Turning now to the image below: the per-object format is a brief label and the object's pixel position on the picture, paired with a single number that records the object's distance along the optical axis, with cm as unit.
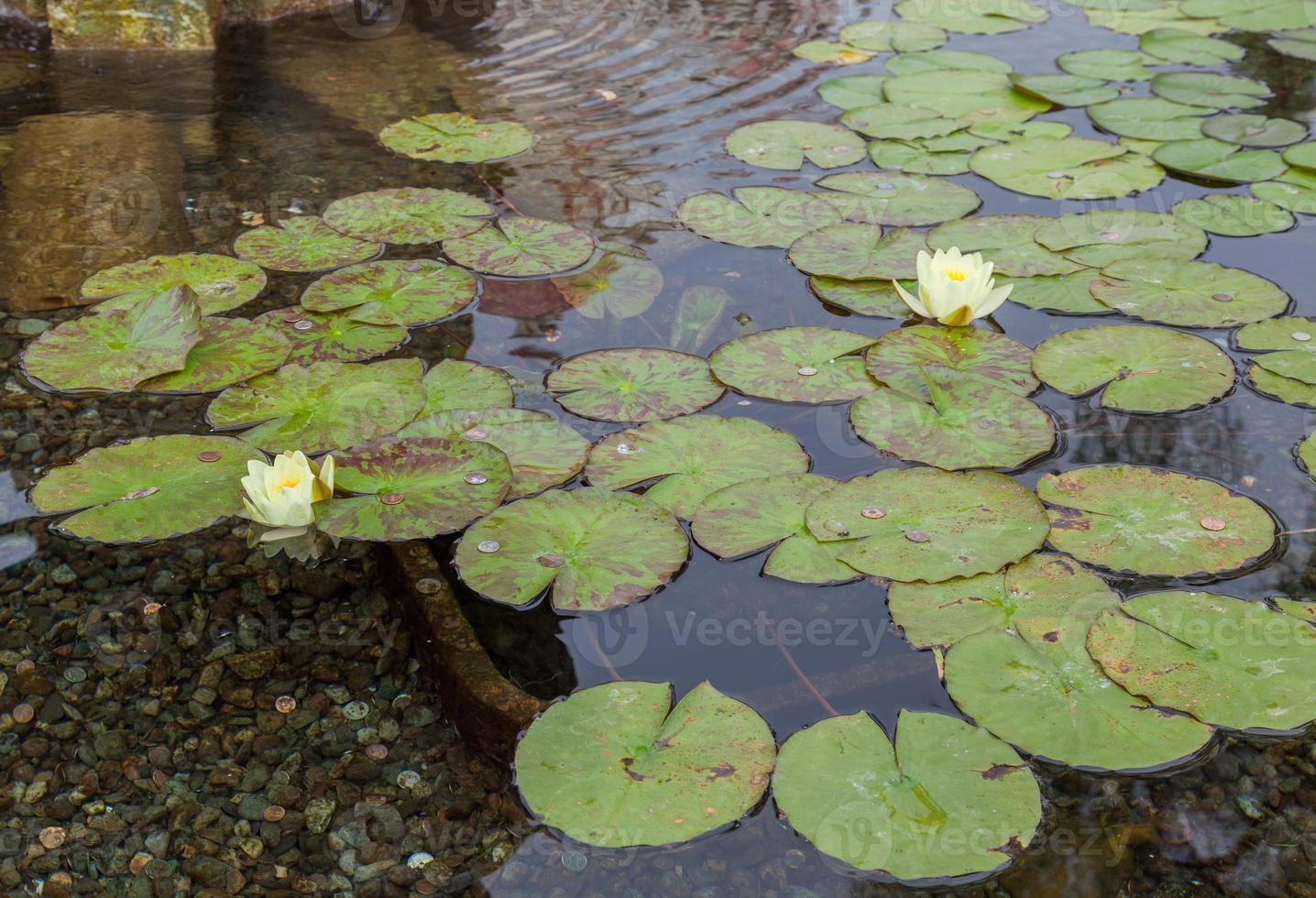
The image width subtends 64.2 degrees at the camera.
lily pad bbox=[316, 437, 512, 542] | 205
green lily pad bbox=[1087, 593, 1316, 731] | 171
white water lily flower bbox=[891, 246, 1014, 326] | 262
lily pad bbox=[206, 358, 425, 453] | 230
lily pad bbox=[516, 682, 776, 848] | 157
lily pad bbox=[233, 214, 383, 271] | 296
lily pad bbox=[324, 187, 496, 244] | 310
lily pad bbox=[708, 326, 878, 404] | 246
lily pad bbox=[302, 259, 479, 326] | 274
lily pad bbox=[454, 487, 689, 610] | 193
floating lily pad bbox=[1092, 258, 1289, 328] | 270
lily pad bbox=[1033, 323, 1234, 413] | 243
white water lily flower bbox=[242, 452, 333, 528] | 203
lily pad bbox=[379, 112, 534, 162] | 363
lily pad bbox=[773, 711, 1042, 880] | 152
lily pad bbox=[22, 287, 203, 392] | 246
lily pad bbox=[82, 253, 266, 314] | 278
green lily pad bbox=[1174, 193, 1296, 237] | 313
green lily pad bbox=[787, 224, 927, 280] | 290
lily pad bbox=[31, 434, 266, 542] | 205
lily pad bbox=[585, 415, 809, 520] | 219
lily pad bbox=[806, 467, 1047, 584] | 197
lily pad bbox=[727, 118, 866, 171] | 361
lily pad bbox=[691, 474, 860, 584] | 198
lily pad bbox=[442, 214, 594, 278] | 297
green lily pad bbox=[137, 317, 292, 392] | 248
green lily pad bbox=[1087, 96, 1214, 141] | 367
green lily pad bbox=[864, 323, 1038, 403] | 248
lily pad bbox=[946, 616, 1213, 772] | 166
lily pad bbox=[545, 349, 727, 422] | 242
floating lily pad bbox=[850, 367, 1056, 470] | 224
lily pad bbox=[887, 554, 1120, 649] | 187
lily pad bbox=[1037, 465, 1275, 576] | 198
